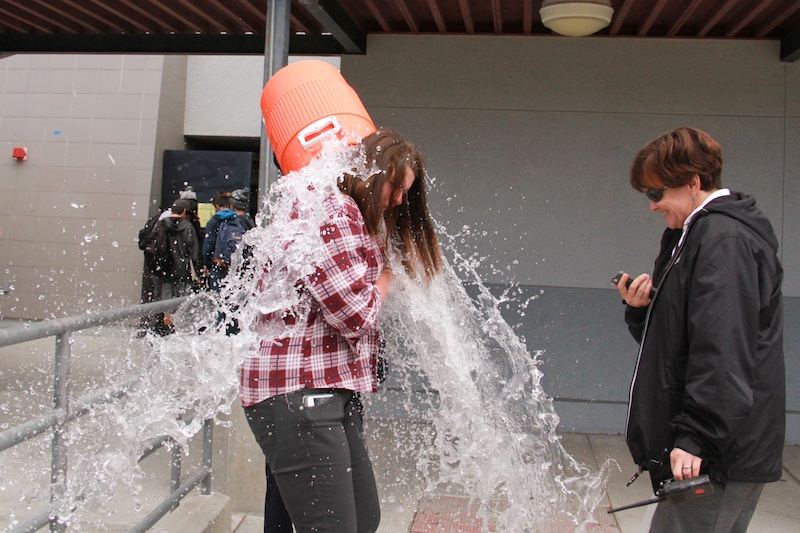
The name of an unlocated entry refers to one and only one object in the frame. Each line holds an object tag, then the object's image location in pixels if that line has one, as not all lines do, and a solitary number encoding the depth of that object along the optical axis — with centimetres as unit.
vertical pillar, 429
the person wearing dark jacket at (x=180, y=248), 906
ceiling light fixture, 464
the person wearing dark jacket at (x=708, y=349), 216
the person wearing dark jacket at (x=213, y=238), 833
